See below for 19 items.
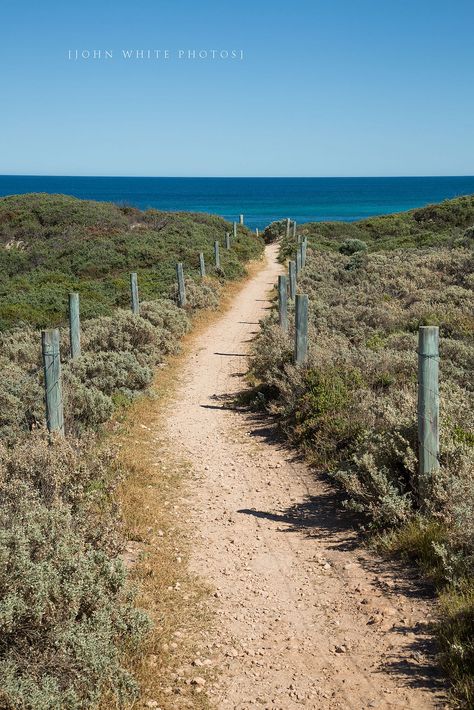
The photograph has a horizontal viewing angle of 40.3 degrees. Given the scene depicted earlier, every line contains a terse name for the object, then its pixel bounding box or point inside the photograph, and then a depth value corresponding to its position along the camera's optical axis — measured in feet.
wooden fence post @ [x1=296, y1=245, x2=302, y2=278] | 84.84
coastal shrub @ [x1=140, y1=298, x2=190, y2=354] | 49.69
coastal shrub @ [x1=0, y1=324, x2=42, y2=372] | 40.83
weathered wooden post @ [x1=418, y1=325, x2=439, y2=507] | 19.45
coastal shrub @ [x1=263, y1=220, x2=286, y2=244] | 158.71
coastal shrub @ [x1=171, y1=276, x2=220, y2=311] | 66.28
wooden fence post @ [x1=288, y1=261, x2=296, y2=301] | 61.22
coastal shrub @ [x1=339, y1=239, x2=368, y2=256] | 113.61
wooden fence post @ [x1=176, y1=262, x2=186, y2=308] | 63.46
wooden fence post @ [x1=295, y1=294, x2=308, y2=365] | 34.76
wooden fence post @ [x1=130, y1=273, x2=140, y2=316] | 53.06
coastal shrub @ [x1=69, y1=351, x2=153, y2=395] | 35.35
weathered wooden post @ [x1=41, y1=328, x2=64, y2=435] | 23.97
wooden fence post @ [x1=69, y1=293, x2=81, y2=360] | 38.83
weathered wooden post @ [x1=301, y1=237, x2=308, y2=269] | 91.81
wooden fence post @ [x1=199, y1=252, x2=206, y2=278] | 79.30
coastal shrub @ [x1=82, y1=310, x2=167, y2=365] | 43.34
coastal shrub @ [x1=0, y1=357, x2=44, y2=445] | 27.58
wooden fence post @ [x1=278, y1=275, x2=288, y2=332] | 46.29
